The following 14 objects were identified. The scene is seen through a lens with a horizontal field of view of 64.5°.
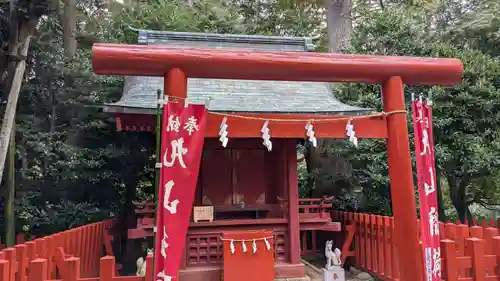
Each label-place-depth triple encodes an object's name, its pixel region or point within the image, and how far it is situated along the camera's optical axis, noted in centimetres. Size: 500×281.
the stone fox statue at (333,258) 699
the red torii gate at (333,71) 354
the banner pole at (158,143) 337
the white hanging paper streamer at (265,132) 380
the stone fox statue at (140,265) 591
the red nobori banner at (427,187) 396
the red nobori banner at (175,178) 336
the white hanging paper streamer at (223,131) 363
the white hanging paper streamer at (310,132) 396
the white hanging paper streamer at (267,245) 668
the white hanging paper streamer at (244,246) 659
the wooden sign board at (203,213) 710
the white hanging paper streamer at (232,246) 656
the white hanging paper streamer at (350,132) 405
